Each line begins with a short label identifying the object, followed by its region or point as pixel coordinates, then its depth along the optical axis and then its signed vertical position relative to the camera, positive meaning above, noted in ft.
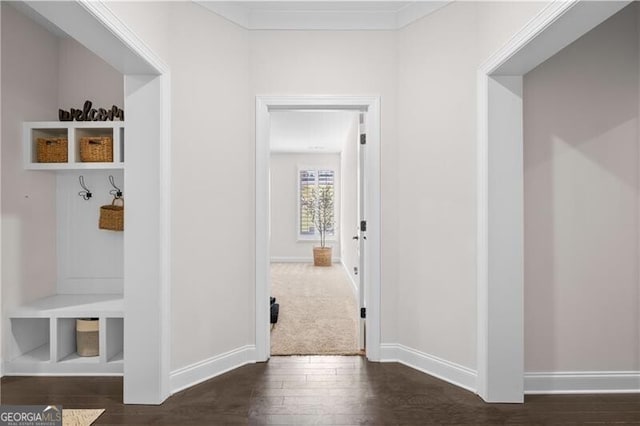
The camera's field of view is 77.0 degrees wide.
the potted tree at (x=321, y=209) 30.17 +0.41
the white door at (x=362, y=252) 11.19 -1.08
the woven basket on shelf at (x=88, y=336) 9.87 -3.01
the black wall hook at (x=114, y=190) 10.89 +0.67
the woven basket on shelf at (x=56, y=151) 10.12 +1.60
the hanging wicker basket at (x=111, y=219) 10.39 -0.12
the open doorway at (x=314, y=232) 12.96 -1.36
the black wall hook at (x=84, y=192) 10.96 +0.62
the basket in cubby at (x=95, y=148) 9.97 +1.65
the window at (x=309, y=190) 30.91 +1.87
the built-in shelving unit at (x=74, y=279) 9.70 -1.77
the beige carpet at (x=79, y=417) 7.59 -3.91
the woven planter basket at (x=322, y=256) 28.63 -2.99
